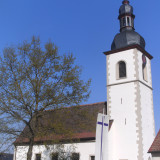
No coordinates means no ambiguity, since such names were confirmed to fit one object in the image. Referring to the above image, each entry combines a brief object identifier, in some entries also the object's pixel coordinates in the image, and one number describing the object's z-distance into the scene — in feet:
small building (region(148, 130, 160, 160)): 63.65
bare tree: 55.77
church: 71.10
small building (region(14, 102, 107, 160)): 57.41
